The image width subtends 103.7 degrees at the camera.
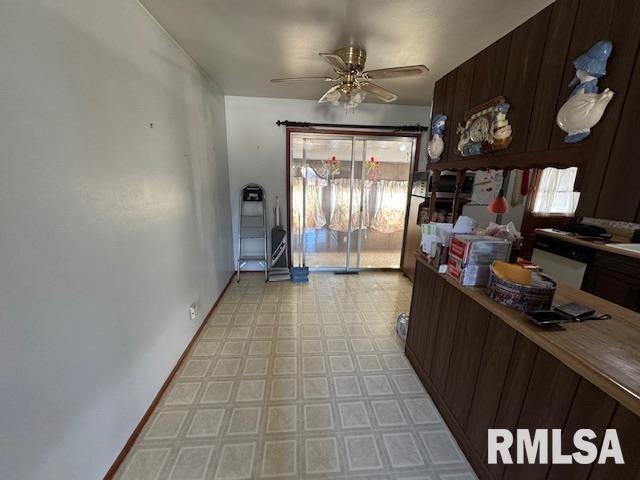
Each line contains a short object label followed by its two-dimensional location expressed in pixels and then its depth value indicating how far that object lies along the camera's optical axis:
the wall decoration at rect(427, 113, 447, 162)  1.71
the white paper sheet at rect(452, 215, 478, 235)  1.55
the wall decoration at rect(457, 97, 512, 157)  1.20
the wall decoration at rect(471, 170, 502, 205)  2.27
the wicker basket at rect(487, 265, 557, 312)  1.09
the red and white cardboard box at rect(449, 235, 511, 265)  1.33
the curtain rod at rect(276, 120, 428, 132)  3.34
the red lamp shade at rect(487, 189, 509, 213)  1.82
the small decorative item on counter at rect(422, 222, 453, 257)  1.61
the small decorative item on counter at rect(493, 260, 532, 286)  1.14
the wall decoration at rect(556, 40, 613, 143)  0.80
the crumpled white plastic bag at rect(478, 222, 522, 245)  1.43
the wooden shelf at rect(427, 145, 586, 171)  0.92
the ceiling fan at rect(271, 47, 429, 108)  1.70
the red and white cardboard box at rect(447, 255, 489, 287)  1.35
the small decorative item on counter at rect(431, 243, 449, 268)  1.58
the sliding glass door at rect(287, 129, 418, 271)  3.61
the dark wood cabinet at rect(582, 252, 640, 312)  1.86
